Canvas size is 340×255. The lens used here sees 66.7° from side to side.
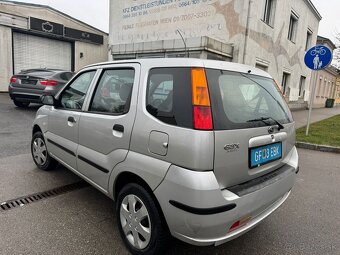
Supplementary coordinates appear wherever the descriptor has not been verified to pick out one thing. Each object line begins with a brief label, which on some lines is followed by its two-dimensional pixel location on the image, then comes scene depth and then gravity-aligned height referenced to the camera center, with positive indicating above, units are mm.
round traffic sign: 7062 +1014
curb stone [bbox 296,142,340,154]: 6552 -1369
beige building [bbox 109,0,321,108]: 10336 +2691
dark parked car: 8625 -227
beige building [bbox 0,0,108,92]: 15406 +2526
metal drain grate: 3055 -1514
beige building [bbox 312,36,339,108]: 23466 +1103
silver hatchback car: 1841 -507
